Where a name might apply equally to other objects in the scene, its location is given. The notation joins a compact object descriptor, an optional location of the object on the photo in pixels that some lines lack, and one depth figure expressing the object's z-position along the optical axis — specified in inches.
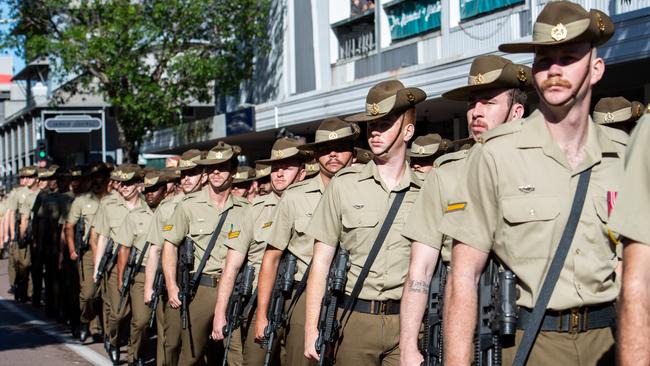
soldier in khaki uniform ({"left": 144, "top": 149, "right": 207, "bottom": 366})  390.6
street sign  1052.5
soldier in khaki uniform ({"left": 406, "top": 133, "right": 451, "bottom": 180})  329.1
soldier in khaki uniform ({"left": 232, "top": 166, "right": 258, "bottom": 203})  444.8
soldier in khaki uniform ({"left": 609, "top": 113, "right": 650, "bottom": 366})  126.4
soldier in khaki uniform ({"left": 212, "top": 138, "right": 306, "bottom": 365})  345.7
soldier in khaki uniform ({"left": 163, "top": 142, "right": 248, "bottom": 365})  379.9
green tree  1039.0
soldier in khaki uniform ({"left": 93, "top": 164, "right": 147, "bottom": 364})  512.4
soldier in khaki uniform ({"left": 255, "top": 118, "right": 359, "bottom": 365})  307.6
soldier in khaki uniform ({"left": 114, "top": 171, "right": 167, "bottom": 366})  445.1
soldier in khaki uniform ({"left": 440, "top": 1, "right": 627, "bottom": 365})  158.7
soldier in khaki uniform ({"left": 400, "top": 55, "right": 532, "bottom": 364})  191.3
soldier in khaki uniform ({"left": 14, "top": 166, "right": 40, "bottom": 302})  754.2
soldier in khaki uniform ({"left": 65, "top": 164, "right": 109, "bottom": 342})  557.0
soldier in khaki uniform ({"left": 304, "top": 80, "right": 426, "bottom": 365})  247.6
